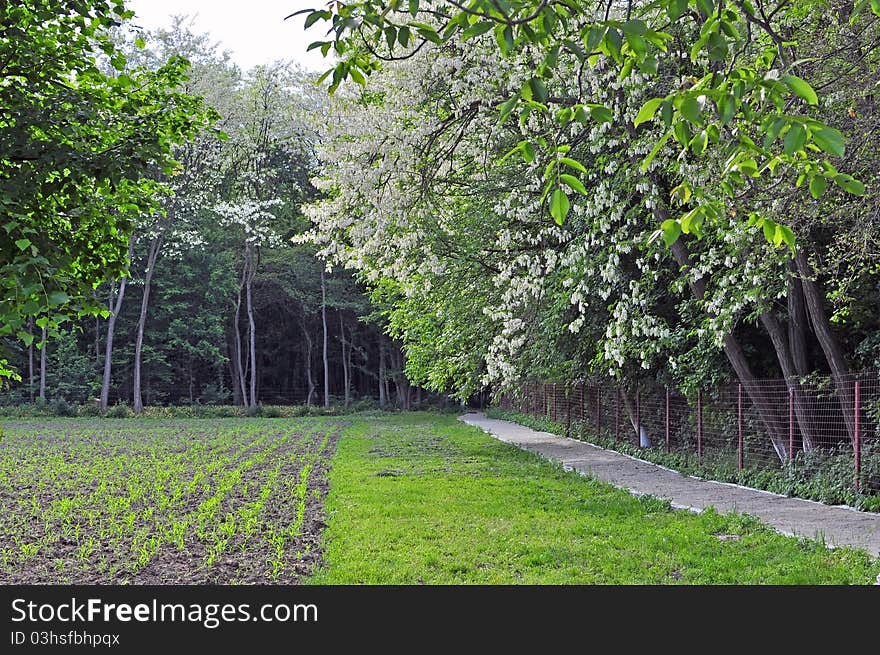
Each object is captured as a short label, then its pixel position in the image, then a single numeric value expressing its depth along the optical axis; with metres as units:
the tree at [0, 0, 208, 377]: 6.81
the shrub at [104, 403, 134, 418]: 34.25
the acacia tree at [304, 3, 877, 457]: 10.73
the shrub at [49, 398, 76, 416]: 34.34
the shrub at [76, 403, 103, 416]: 34.59
